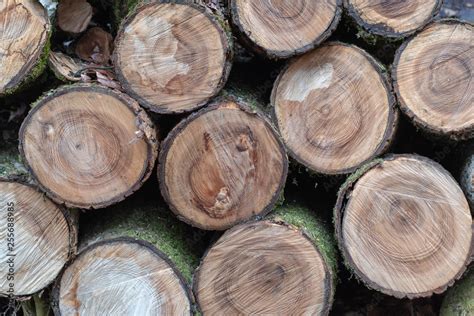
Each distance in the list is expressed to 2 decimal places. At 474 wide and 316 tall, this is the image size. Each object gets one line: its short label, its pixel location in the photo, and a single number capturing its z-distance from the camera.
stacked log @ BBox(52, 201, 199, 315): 2.12
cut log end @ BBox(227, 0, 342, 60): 2.21
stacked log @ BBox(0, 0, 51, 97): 2.20
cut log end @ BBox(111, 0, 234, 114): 2.12
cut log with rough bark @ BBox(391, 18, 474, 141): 2.24
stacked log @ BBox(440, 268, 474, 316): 2.36
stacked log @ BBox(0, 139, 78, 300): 2.18
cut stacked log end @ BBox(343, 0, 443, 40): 2.26
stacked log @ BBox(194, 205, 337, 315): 2.12
